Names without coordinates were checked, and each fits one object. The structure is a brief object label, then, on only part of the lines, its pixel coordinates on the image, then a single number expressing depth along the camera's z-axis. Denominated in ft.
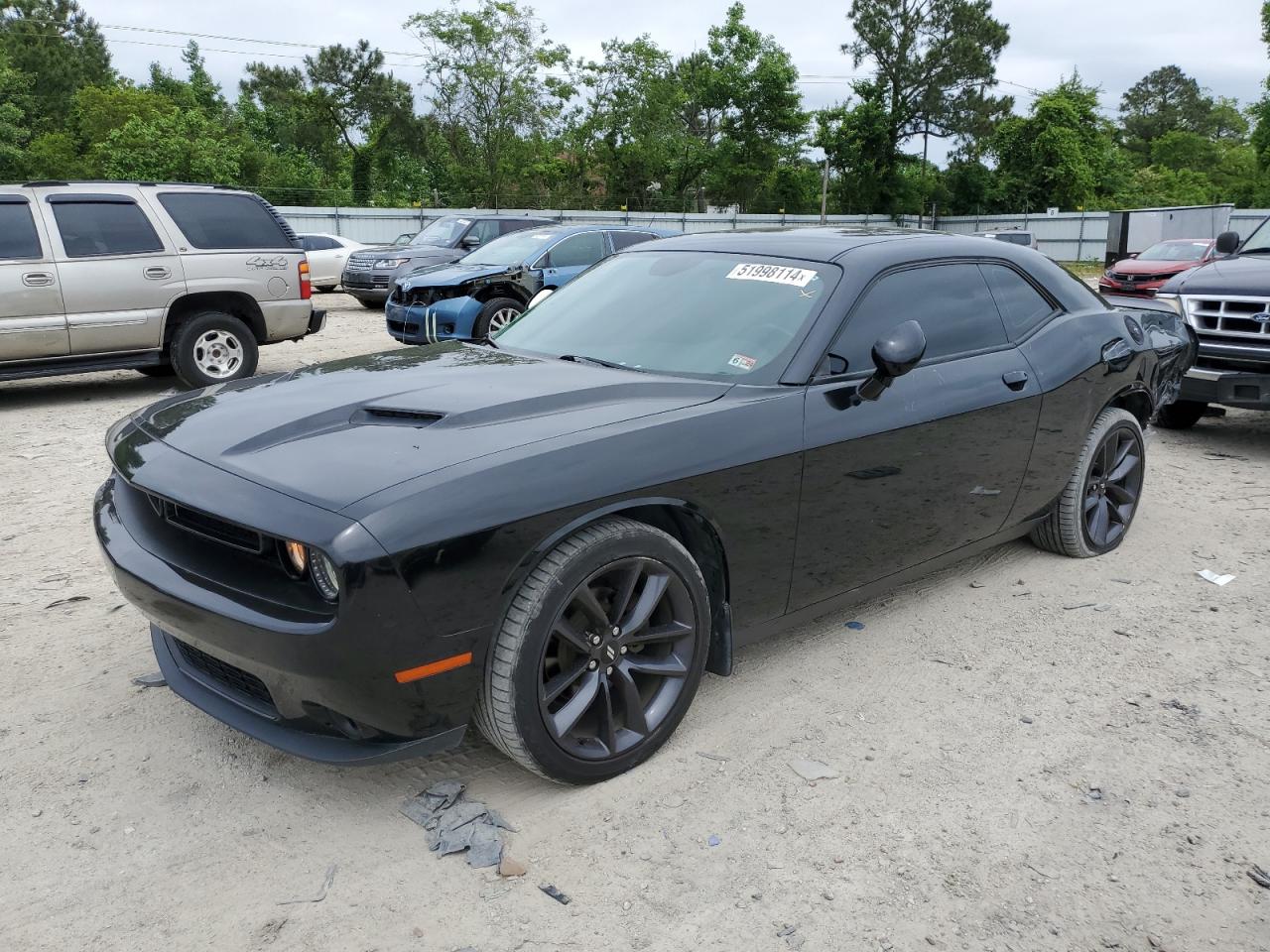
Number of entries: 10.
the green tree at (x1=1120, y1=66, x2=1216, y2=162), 297.12
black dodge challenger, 8.09
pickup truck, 21.97
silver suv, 26.71
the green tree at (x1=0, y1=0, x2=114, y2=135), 193.26
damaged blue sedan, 35.65
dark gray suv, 53.42
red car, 55.52
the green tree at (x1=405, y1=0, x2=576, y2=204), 148.25
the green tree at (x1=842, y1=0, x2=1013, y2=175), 196.95
